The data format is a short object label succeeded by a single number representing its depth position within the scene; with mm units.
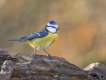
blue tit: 5859
